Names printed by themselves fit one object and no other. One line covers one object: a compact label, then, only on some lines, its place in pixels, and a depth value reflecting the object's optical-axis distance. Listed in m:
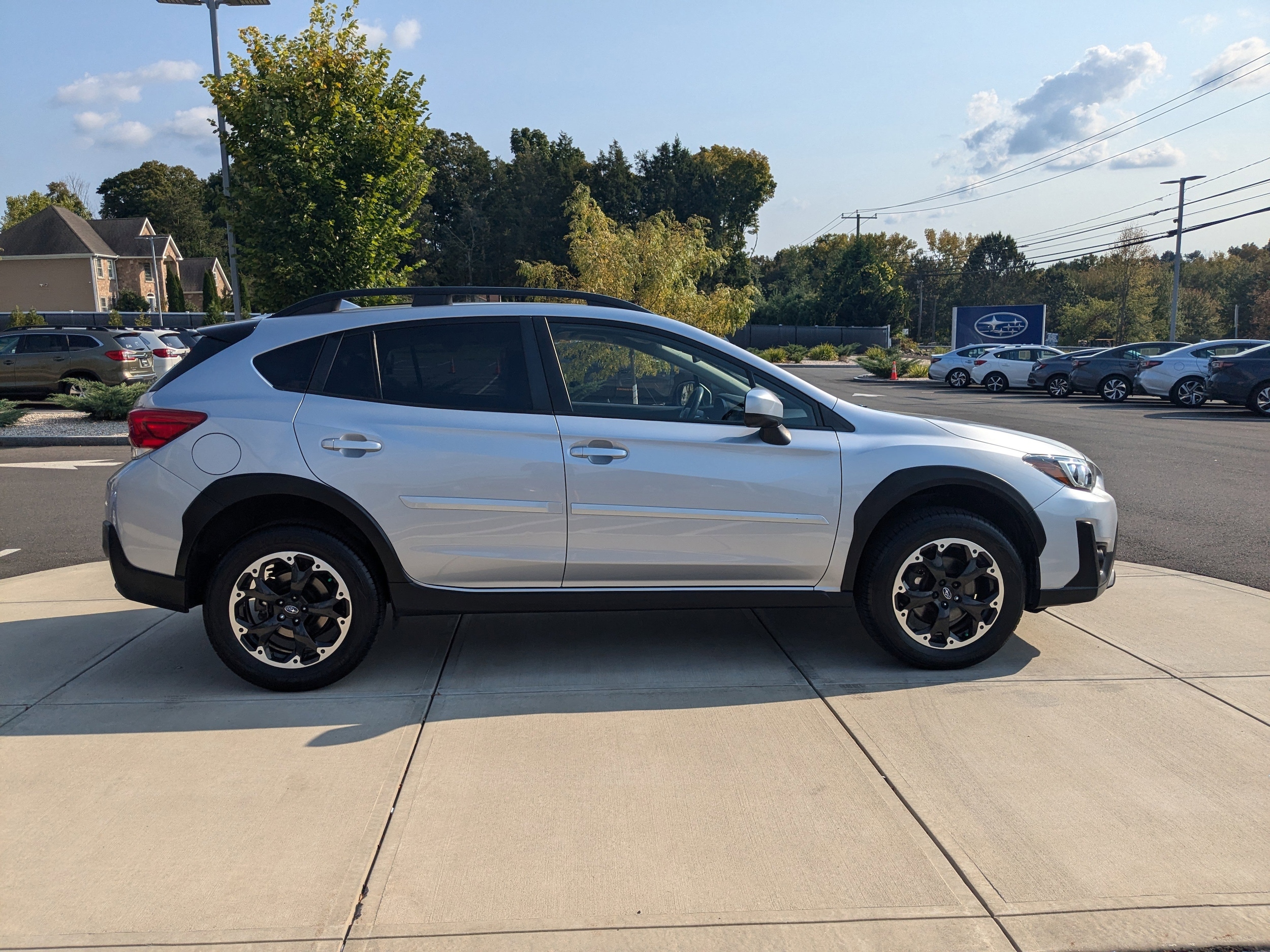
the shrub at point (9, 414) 15.17
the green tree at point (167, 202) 85.00
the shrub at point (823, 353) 52.34
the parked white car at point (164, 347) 19.73
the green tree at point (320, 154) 14.12
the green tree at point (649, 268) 20.08
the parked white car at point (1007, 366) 29.47
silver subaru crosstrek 4.32
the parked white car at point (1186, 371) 21.75
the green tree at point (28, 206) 81.31
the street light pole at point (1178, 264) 42.00
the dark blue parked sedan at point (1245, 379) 19.36
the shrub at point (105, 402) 16.59
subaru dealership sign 38.62
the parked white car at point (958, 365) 31.53
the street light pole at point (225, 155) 18.27
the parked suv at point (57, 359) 19.44
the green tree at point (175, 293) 59.94
